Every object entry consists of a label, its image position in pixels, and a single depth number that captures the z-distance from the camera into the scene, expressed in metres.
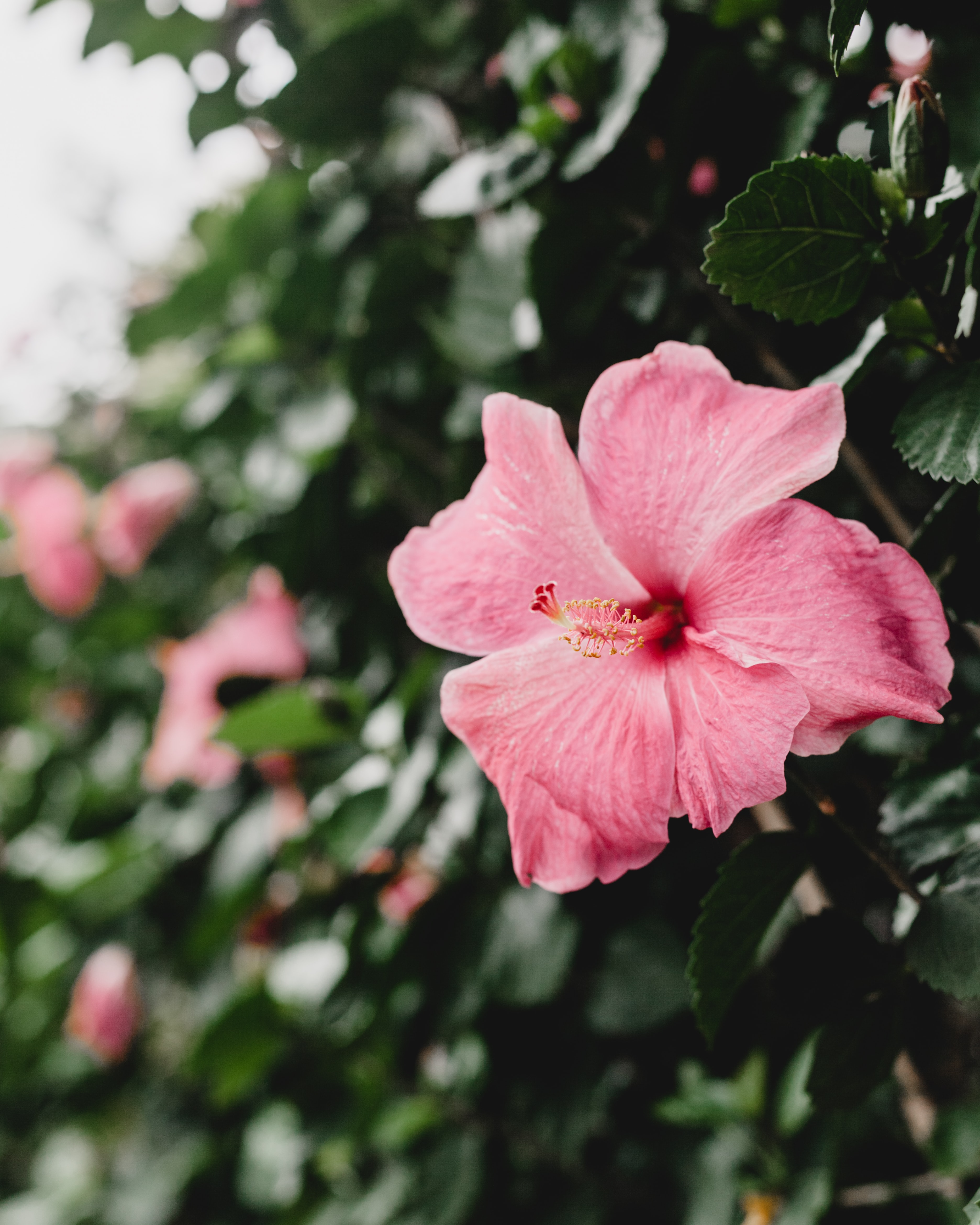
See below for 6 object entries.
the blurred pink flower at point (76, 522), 1.61
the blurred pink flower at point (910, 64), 0.59
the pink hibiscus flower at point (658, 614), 0.36
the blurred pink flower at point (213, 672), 1.17
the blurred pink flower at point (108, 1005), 1.52
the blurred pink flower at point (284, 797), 1.15
